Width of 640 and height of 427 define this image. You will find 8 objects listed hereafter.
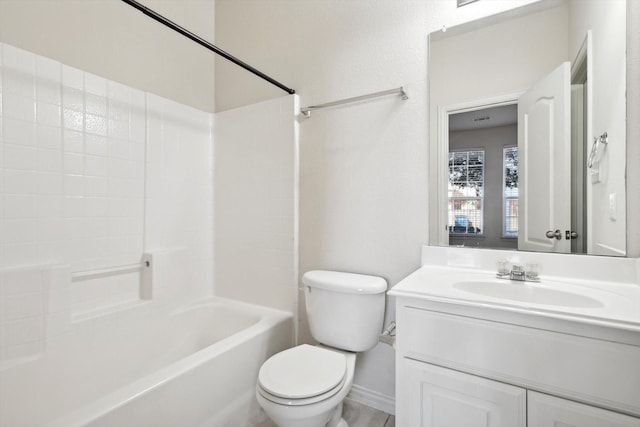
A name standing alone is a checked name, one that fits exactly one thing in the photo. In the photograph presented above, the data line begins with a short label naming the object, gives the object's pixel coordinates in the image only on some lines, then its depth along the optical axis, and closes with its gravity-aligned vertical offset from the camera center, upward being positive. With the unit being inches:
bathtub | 46.5 -29.1
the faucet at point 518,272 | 49.8 -9.6
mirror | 47.8 +14.1
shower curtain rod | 44.8 +29.7
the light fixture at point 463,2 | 56.9 +38.3
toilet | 46.9 -26.3
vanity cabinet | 32.6 -18.7
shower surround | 55.4 +1.1
